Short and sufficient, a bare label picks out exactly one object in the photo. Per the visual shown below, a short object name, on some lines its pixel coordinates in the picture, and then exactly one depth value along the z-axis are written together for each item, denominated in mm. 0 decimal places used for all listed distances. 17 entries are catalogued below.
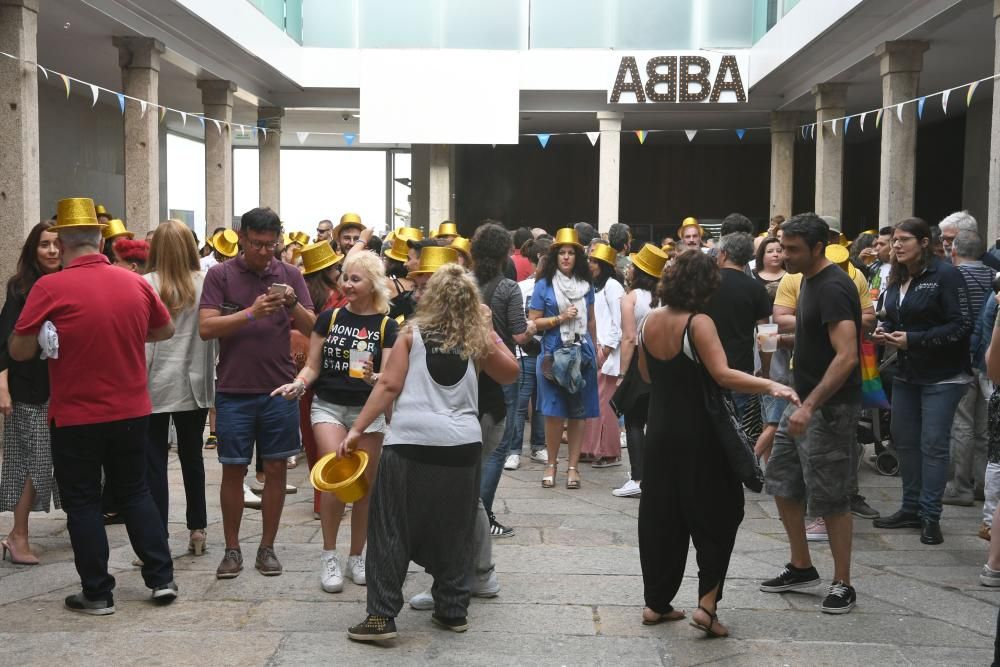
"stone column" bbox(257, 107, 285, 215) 21938
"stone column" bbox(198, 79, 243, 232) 18484
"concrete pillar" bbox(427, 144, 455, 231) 21500
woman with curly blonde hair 4422
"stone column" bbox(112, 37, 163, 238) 14539
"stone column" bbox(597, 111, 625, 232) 21484
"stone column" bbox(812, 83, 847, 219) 18328
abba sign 20109
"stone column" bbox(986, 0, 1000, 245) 10727
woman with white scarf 7773
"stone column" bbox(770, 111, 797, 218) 21750
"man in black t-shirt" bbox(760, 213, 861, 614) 4840
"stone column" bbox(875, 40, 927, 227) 14336
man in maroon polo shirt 5312
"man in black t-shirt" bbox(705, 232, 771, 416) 6645
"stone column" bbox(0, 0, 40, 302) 10242
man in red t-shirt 4695
